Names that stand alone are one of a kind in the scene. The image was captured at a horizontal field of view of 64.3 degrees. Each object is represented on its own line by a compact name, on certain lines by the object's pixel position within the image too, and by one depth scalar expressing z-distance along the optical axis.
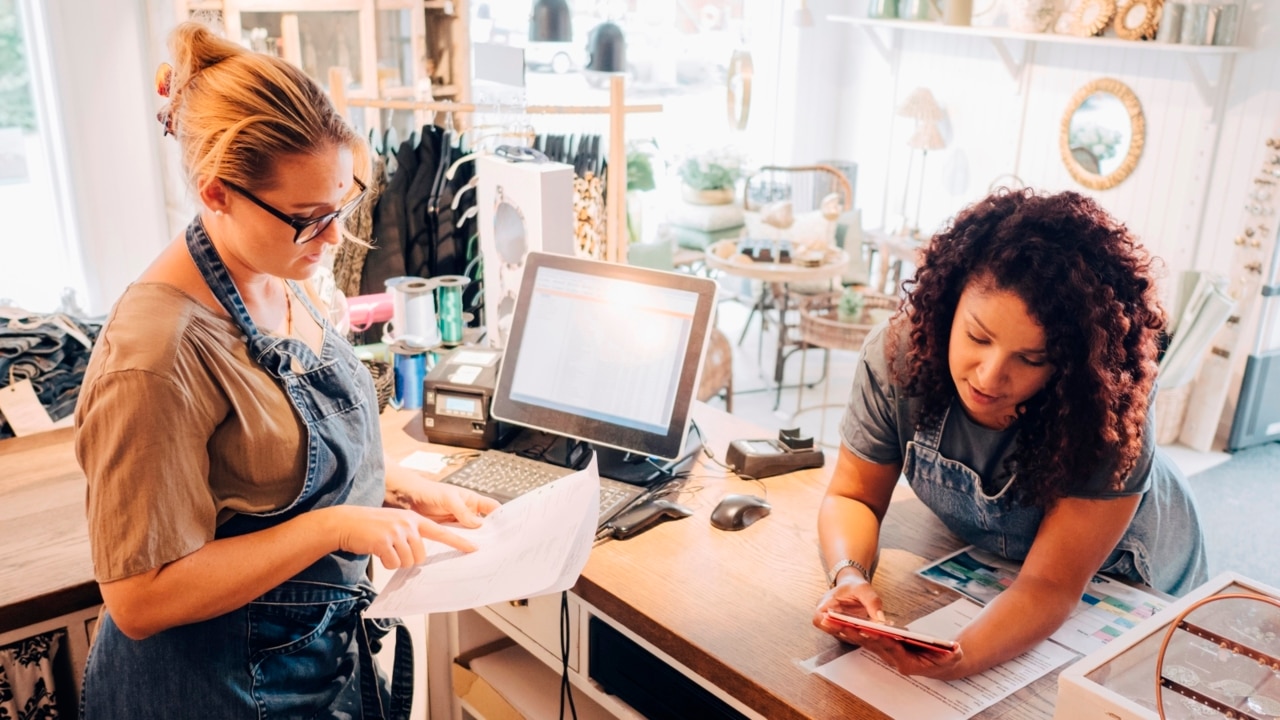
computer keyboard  1.78
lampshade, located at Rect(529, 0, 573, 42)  4.41
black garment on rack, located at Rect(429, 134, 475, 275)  3.29
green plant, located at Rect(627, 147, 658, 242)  5.71
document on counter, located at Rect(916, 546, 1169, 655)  1.43
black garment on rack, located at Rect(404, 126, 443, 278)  3.38
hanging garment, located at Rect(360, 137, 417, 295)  3.39
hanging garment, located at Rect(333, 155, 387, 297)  3.39
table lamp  5.80
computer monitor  1.83
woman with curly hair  1.35
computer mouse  1.72
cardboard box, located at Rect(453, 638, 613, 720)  1.83
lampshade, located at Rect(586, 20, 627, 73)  4.56
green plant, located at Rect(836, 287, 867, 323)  4.49
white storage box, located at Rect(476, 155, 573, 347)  2.25
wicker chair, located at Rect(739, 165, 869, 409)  5.27
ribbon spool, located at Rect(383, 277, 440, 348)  2.28
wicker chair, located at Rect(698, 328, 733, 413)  3.85
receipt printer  2.00
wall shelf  4.41
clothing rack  2.43
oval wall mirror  4.93
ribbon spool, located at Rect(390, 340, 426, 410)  2.21
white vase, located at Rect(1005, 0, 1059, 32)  5.04
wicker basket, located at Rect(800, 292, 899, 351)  4.30
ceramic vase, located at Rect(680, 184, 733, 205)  6.11
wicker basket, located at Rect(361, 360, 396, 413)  2.22
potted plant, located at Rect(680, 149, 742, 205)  6.11
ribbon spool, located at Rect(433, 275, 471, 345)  2.36
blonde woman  1.11
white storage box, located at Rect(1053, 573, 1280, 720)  1.07
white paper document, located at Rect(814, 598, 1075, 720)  1.26
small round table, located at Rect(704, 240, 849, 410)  4.62
